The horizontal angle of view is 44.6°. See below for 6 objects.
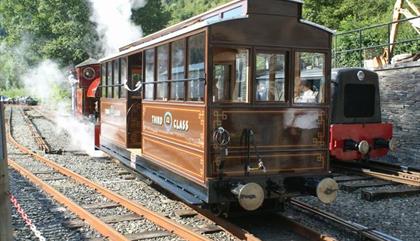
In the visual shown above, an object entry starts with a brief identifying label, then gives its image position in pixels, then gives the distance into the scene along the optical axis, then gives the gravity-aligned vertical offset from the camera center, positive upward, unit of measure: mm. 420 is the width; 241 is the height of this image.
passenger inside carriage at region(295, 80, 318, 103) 6445 +57
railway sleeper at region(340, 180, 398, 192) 8565 -1498
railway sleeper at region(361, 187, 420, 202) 7902 -1495
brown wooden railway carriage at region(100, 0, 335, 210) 5922 -78
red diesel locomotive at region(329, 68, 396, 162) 9984 -433
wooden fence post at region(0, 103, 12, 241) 4203 -809
